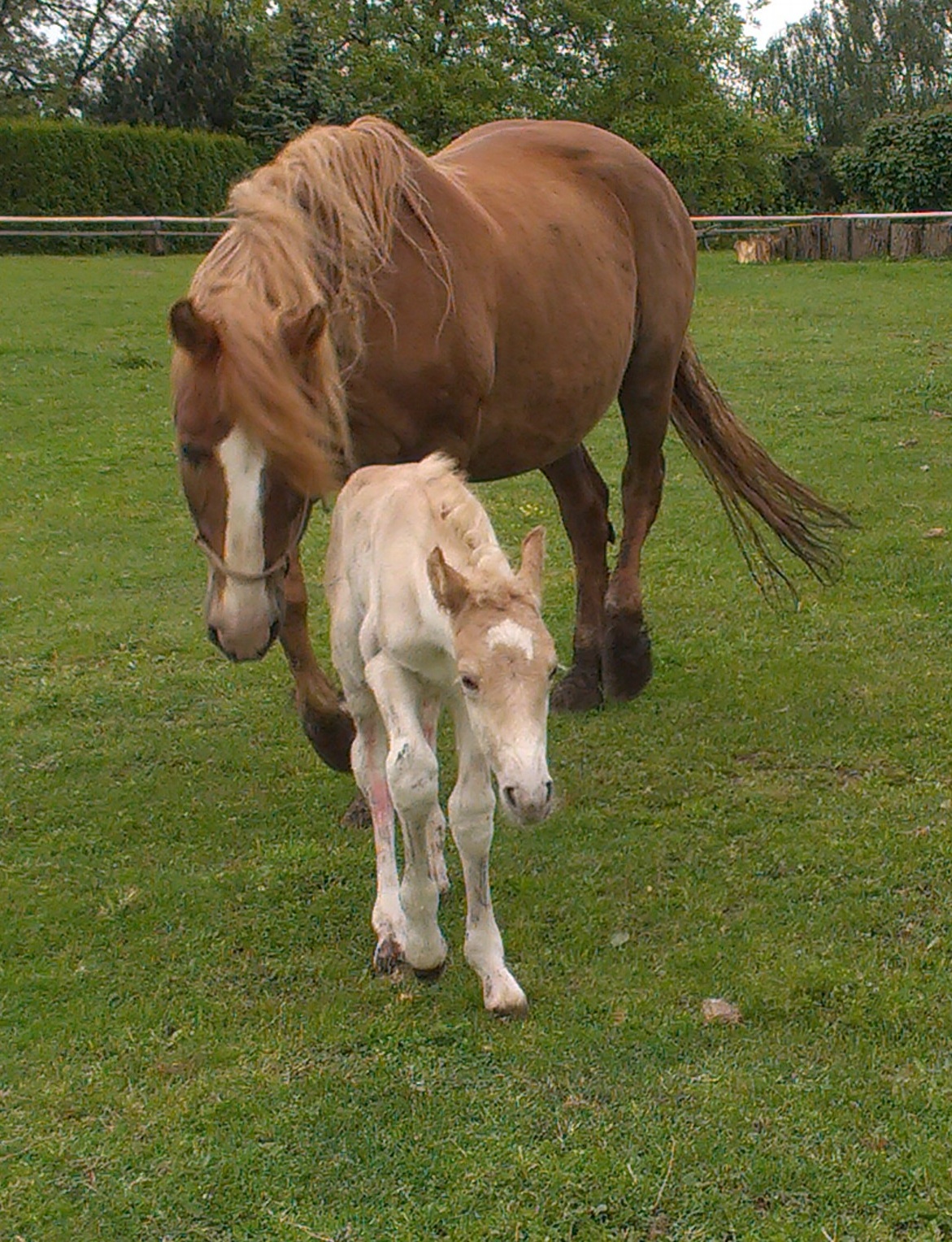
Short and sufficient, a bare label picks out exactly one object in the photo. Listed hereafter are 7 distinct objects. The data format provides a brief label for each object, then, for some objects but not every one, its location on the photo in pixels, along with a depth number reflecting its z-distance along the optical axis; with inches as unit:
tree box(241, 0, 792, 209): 1419.8
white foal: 105.9
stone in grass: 128.0
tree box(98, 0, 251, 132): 1177.4
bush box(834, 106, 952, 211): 1103.6
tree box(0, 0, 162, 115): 1504.7
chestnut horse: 135.4
